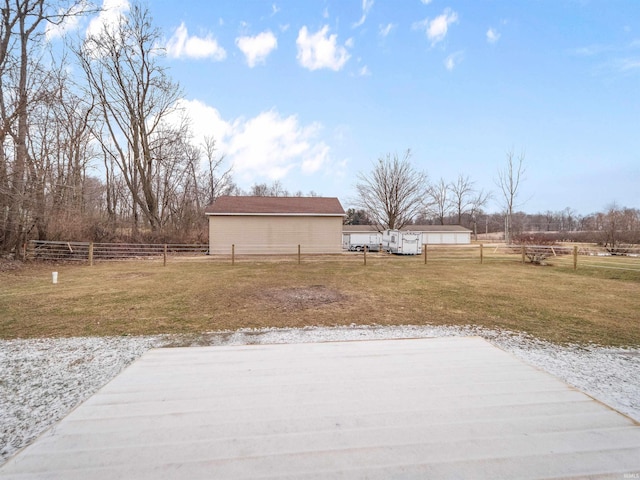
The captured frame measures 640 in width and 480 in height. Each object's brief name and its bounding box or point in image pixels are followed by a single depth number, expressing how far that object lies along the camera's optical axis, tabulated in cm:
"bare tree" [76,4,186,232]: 1669
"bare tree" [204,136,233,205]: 2671
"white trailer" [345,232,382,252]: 2320
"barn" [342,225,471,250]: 3594
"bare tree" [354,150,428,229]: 2208
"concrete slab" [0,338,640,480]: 115
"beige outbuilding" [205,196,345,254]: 1609
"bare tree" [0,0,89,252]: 914
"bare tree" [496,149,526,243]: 2369
